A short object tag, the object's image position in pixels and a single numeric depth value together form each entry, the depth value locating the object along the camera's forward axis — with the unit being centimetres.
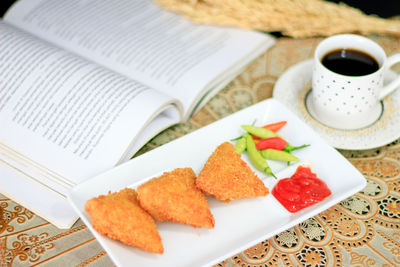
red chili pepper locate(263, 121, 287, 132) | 75
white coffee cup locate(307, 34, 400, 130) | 74
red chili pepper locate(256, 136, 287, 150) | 73
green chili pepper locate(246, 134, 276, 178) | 71
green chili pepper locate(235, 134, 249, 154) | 73
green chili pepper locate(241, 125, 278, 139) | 74
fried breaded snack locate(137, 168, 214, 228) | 65
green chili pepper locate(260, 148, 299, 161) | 72
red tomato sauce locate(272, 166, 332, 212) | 68
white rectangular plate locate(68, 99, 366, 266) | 64
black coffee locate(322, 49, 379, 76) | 76
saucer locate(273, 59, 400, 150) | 75
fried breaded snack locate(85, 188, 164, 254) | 63
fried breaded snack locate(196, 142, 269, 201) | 67
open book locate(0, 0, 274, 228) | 72
